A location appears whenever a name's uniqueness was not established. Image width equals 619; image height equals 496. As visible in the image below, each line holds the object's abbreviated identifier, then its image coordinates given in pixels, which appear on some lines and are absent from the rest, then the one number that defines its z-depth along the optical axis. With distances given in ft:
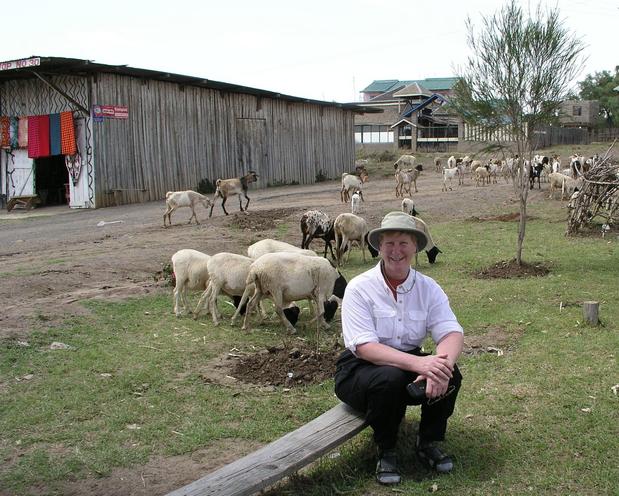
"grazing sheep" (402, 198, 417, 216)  56.03
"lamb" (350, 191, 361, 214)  64.49
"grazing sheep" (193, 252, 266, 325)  29.30
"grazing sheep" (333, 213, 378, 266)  44.65
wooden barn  78.52
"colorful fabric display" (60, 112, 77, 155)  78.64
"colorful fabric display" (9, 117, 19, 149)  84.84
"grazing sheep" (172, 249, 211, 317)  31.04
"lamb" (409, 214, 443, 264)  43.75
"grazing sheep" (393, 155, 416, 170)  127.17
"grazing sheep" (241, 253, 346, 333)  27.30
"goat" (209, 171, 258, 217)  70.03
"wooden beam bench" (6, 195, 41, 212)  83.64
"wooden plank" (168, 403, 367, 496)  12.59
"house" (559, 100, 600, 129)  200.35
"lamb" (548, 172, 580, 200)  77.61
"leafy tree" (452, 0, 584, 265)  38.52
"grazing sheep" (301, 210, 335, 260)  46.03
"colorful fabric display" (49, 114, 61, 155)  80.33
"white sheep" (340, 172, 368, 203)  77.15
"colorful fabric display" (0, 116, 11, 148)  85.61
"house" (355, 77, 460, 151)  188.14
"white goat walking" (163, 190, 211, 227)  61.00
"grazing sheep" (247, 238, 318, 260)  34.19
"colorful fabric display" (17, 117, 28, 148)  83.51
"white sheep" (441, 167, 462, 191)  95.48
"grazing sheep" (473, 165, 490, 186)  102.12
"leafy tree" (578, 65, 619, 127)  225.56
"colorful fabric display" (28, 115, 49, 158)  81.51
